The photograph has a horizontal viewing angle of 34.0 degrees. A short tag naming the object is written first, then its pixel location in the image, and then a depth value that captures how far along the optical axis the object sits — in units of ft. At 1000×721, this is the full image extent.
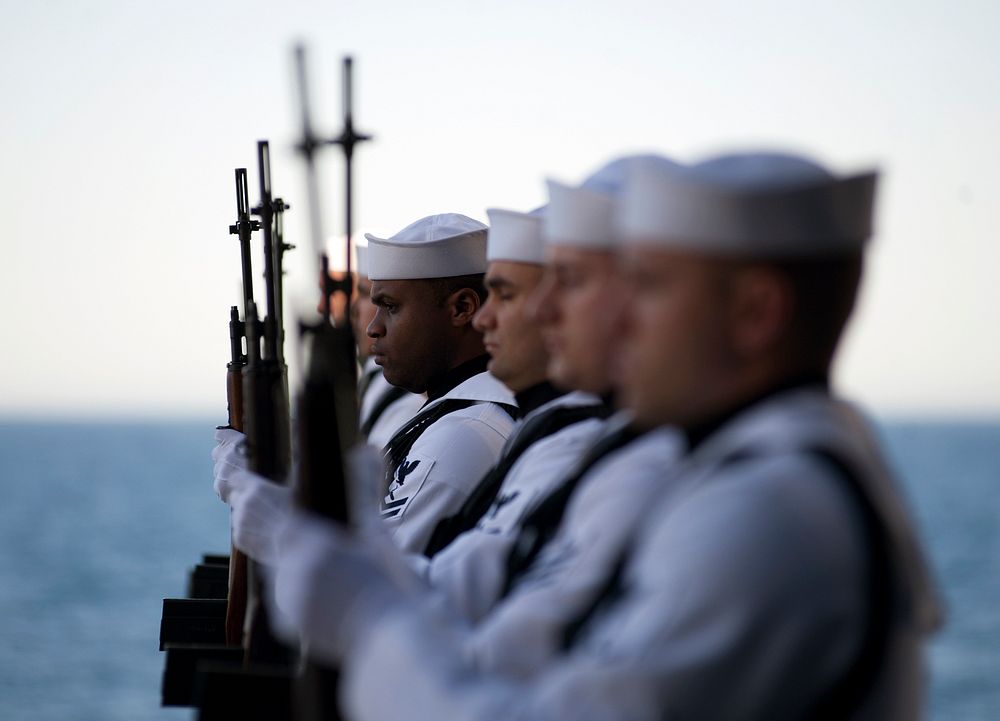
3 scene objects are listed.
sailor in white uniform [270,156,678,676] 8.93
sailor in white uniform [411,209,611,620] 11.68
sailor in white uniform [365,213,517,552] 17.53
